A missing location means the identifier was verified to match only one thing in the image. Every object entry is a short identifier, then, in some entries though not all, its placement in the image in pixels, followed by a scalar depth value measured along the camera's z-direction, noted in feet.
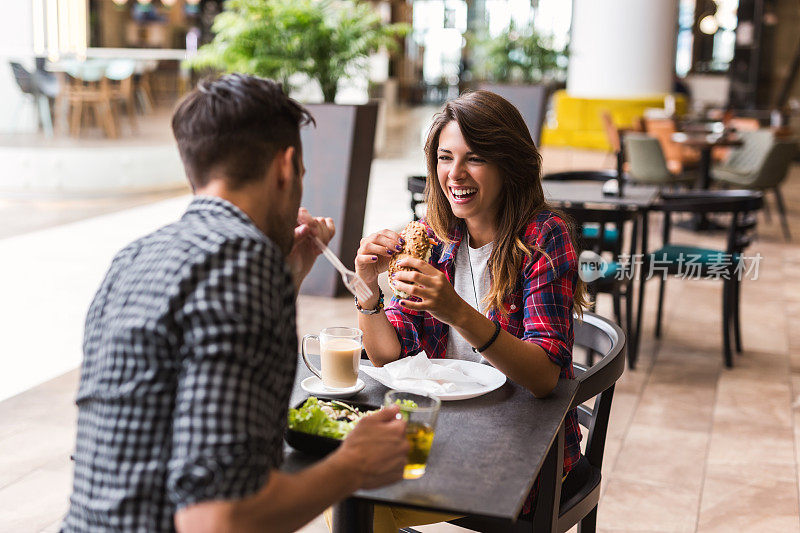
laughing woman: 5.88
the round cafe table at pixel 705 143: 25.62
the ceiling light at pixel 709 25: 56.59
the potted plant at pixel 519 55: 40.67
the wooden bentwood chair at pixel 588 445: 5.50
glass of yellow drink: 4.10
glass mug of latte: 5.26
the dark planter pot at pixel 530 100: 25.89
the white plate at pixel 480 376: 5.16
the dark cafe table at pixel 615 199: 14.40
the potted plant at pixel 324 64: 18.33
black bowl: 4.36
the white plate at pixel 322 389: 5.22
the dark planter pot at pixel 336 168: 18.22
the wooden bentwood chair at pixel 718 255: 14.05
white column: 40.60
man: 3.23
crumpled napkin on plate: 5.37
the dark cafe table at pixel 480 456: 3.92
